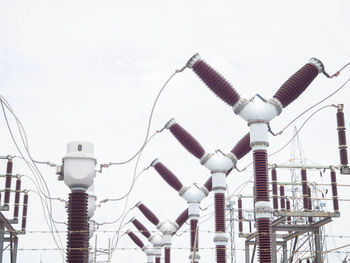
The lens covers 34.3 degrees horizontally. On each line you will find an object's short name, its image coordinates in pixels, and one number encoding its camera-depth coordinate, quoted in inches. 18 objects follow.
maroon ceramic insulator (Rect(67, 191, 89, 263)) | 485.1
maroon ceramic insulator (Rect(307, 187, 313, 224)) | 979.5
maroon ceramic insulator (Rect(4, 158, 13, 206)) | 1053.8
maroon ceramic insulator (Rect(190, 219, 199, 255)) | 1130.7
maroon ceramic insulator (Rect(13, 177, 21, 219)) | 1104.8
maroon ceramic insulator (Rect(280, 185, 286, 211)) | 991.9
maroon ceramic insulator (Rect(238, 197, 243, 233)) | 1182.3
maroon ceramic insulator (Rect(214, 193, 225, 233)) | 869.2
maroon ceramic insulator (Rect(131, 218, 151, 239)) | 1608.0
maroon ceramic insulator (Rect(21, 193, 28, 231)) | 1122.4
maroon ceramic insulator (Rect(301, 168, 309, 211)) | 956.6
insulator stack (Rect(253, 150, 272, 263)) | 617.9
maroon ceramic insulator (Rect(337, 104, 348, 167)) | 803.4
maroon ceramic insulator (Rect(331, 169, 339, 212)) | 932.6
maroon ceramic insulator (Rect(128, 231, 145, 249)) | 1779.0
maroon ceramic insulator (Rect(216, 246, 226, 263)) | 864.9
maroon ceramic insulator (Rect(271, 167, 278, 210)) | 980.6
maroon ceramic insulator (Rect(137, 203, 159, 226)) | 1453.0
